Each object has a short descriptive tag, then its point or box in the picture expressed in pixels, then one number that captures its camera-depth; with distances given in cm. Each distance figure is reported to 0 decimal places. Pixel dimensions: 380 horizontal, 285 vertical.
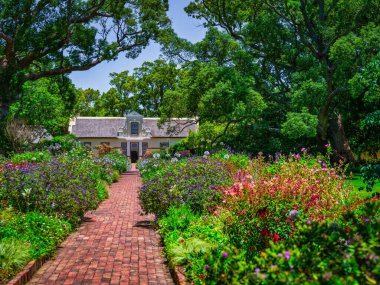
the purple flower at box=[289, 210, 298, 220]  512
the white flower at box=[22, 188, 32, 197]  948
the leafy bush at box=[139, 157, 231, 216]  991
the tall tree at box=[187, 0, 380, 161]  2261
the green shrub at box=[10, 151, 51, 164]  2008
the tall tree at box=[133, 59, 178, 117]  5578
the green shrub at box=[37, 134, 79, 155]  2859
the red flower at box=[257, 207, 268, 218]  618
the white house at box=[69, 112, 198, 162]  5281
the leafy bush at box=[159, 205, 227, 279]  675
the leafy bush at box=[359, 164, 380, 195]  952
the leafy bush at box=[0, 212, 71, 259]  768
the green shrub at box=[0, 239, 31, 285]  632
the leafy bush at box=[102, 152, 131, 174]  2844
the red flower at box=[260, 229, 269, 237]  588
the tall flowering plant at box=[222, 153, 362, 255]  633
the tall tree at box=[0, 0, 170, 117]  2462
